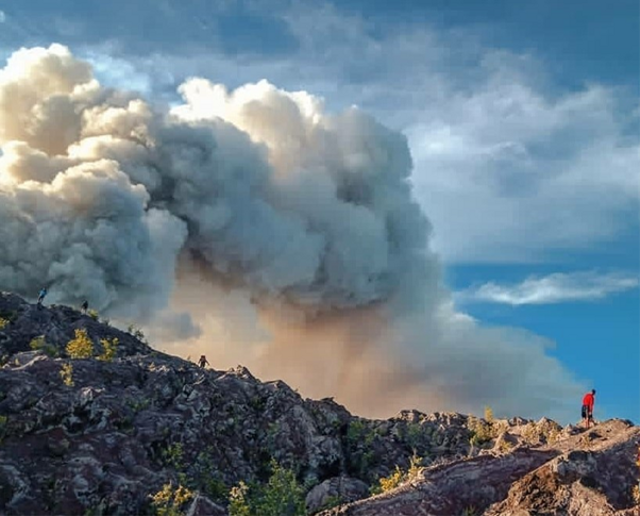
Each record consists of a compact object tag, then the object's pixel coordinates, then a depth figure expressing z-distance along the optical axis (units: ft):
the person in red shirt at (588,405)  109.60
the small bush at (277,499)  100.31
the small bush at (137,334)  212.35
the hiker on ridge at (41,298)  188.99
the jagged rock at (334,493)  106.01
